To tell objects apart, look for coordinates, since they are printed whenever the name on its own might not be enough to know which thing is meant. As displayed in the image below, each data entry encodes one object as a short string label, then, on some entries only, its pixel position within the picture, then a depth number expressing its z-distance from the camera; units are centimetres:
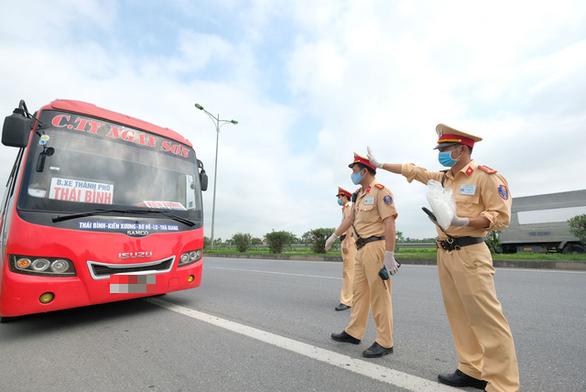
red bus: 306
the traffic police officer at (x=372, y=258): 272
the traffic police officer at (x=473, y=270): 194
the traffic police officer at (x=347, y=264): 462
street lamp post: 2019
